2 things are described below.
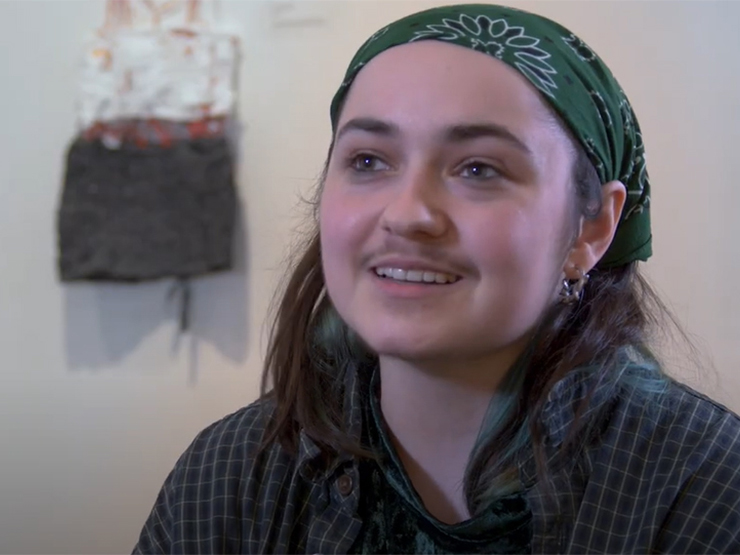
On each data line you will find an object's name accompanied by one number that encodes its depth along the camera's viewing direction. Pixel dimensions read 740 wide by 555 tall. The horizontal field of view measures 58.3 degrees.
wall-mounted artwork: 1.16
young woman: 0.70
